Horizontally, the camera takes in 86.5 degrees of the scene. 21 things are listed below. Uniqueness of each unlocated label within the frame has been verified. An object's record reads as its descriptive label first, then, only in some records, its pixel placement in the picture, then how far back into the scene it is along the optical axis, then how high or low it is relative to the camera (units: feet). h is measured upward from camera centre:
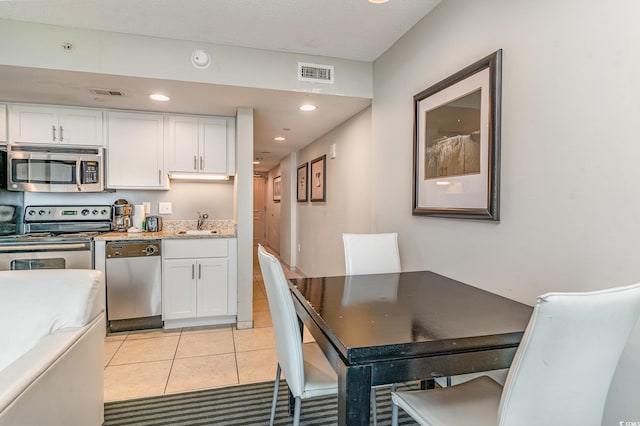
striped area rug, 5.85 -3.67
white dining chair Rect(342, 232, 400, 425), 6.95 -0.95
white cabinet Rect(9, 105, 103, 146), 10.04 +2.46
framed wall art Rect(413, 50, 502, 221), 5.45 +1.18
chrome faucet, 12.33 -0.43
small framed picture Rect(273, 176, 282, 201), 23.07 +1.45
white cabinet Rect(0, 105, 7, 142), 9.92 +2.43
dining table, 3.17 -1.28
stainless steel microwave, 9.97 +1.15
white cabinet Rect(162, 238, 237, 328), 10.14 -2.25
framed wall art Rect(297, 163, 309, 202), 17.28 +1.43
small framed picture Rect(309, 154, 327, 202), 14.64 +1.34
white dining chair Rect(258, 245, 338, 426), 4.24 -1.76
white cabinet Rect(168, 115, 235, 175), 11.35 +2.10
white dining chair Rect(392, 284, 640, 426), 2.58 -1.22
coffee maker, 11.27 -0.24
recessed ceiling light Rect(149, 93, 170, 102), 9.50 +3.13
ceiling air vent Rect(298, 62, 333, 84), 9.21 +3.70
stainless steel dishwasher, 9.70 -2.23
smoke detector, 8.46 +3.71
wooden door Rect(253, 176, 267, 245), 30.50 -0.13
